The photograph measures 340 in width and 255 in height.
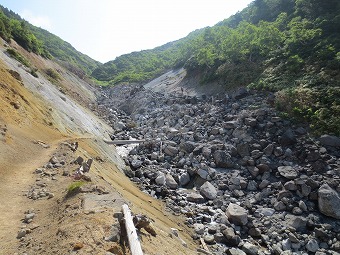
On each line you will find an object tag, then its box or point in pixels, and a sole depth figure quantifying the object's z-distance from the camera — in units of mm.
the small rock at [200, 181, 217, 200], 17922
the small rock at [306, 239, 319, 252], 13070
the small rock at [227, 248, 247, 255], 12594
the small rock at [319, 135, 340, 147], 18141
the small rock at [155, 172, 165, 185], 19578
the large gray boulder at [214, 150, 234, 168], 21000
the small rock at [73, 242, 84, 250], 6321
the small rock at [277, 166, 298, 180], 17578
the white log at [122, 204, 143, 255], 6238
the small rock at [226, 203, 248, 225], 15078
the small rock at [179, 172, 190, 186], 19912
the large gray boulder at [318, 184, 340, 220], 14594
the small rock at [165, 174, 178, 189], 19344
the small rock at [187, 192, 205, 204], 17625
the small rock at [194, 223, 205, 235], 14298
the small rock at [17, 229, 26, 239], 7491
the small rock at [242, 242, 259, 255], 12836
